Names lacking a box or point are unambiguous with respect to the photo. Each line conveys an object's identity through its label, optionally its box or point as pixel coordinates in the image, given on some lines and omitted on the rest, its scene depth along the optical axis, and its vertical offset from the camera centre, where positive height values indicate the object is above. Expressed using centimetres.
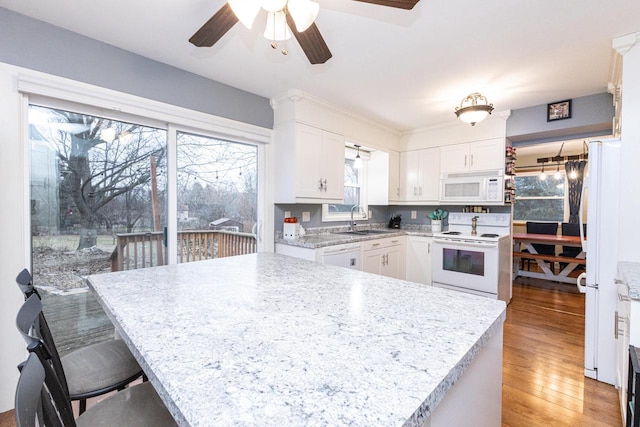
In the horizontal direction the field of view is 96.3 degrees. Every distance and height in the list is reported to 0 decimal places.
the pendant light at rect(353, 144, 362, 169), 411 +70
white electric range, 335 -57
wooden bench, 452 -75
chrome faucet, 415 -20
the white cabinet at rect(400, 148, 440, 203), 412 +55
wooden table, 459 -75
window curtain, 582 +59
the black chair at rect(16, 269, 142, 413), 99 -63
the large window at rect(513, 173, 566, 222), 634 +33
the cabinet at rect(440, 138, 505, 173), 356 +73
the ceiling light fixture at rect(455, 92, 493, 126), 262 +95
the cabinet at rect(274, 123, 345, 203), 300 +52
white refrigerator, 202 -32
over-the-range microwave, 354 +32
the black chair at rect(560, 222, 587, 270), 505 -41
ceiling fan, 123 +91
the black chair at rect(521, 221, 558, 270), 517 -34
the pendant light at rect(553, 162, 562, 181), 608 +82
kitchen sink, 384 -30
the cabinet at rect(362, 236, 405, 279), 341 -58
